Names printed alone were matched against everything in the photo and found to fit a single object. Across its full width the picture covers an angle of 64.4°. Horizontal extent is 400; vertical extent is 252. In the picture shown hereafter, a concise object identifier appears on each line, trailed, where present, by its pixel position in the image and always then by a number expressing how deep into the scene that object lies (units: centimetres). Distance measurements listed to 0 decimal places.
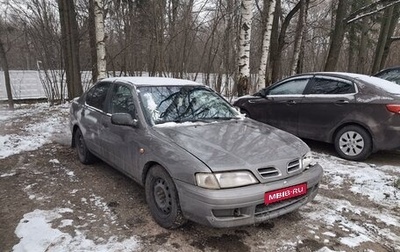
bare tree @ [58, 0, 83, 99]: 1208
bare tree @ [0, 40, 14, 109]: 1528
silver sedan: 288
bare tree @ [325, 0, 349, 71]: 1060
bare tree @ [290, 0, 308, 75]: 1243
